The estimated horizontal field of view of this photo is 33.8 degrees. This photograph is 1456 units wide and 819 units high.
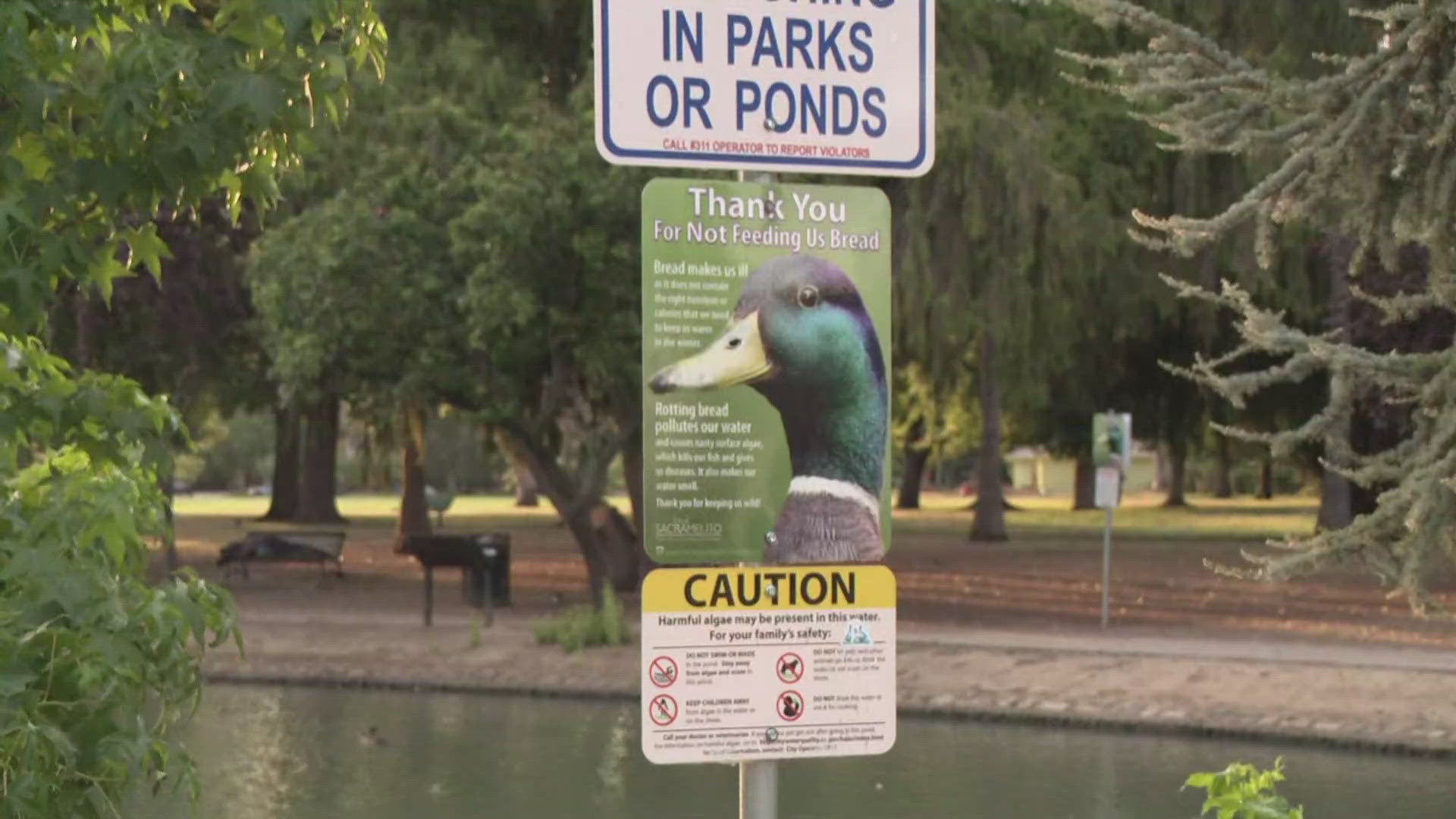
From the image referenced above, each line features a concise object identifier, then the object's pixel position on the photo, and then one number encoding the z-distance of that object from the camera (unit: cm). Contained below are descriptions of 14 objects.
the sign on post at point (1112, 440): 2648
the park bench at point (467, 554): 2611
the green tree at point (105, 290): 492
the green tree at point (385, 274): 2516
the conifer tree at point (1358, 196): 925
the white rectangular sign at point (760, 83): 438
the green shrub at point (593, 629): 2250
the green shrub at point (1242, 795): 569
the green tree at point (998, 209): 2953
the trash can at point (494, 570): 2641
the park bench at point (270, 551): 3272
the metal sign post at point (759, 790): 439
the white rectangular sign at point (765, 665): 434
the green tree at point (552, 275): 2430
